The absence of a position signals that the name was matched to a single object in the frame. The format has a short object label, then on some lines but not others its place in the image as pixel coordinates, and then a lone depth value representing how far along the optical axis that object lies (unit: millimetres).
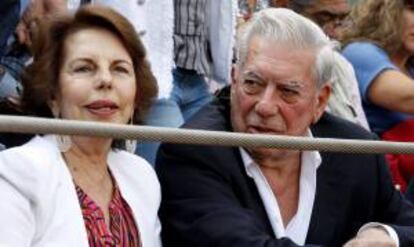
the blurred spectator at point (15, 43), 3314
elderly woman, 2580
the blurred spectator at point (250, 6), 5258
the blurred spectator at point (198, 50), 4078
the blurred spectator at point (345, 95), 3994
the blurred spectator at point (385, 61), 4219
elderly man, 2807
